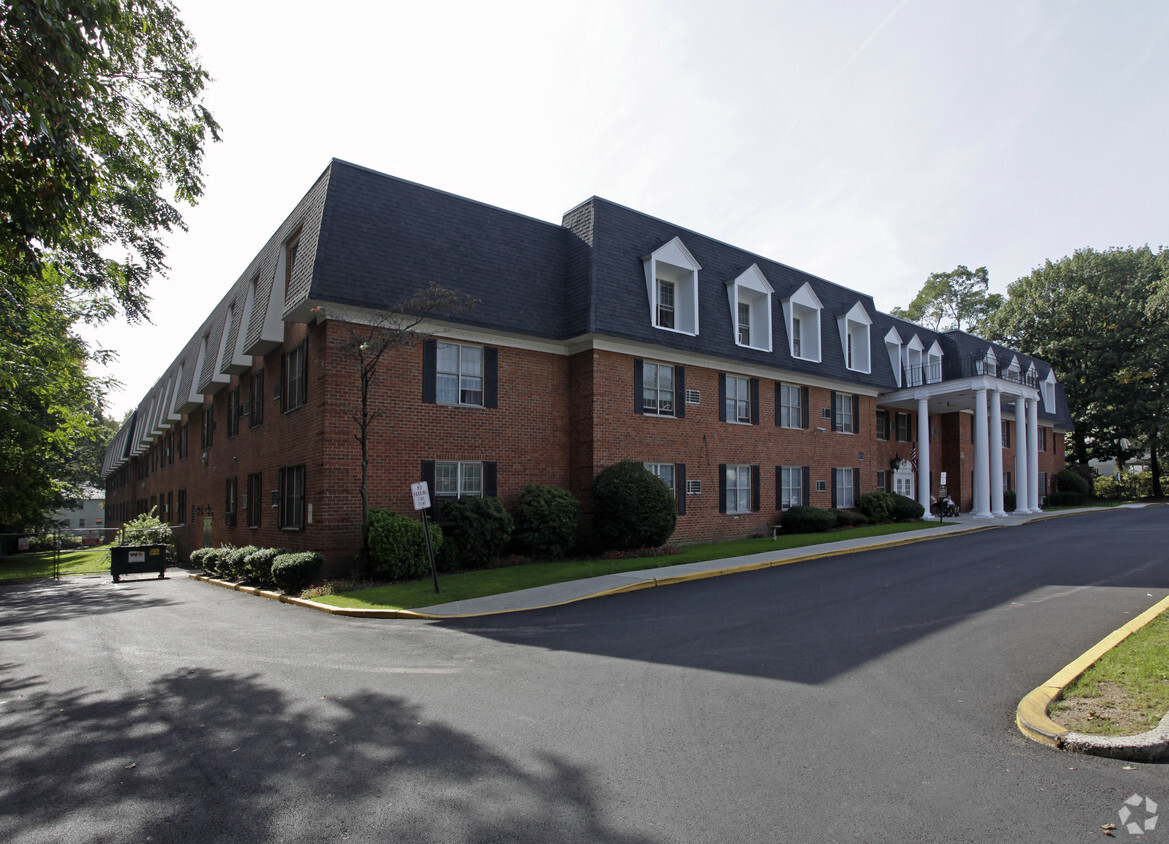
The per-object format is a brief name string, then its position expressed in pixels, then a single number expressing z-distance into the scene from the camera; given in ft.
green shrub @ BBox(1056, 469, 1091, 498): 143.54
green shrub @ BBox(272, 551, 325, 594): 46.78
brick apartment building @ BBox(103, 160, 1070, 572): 52.75
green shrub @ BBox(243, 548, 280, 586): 52.03
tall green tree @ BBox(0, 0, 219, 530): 23.70
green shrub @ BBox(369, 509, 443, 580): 46.62
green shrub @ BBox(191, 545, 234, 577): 63.16
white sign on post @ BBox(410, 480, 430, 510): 40.93
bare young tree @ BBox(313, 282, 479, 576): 45.91
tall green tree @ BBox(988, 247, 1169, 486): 152.25
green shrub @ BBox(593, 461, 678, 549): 59.11
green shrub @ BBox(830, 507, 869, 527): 84.43
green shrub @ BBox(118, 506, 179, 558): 90.89
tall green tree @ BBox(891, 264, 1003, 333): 204.23
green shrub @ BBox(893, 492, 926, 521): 93.04
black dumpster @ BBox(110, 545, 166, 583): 70.74
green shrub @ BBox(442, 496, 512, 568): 52.19
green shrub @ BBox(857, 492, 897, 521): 89.51
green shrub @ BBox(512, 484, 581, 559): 57.21
